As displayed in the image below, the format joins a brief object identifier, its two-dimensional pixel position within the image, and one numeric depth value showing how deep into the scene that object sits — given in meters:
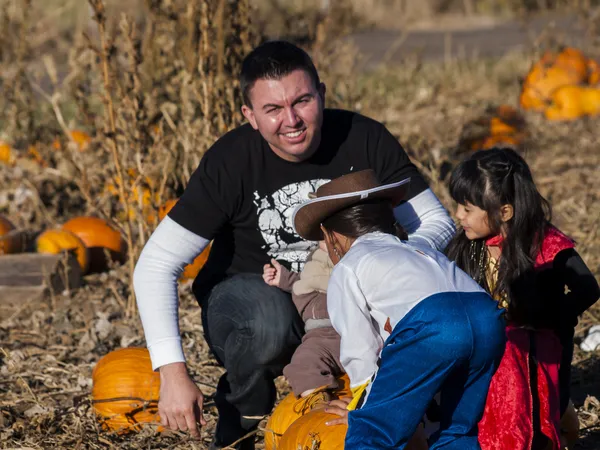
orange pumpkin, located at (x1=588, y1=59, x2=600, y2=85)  18.80
